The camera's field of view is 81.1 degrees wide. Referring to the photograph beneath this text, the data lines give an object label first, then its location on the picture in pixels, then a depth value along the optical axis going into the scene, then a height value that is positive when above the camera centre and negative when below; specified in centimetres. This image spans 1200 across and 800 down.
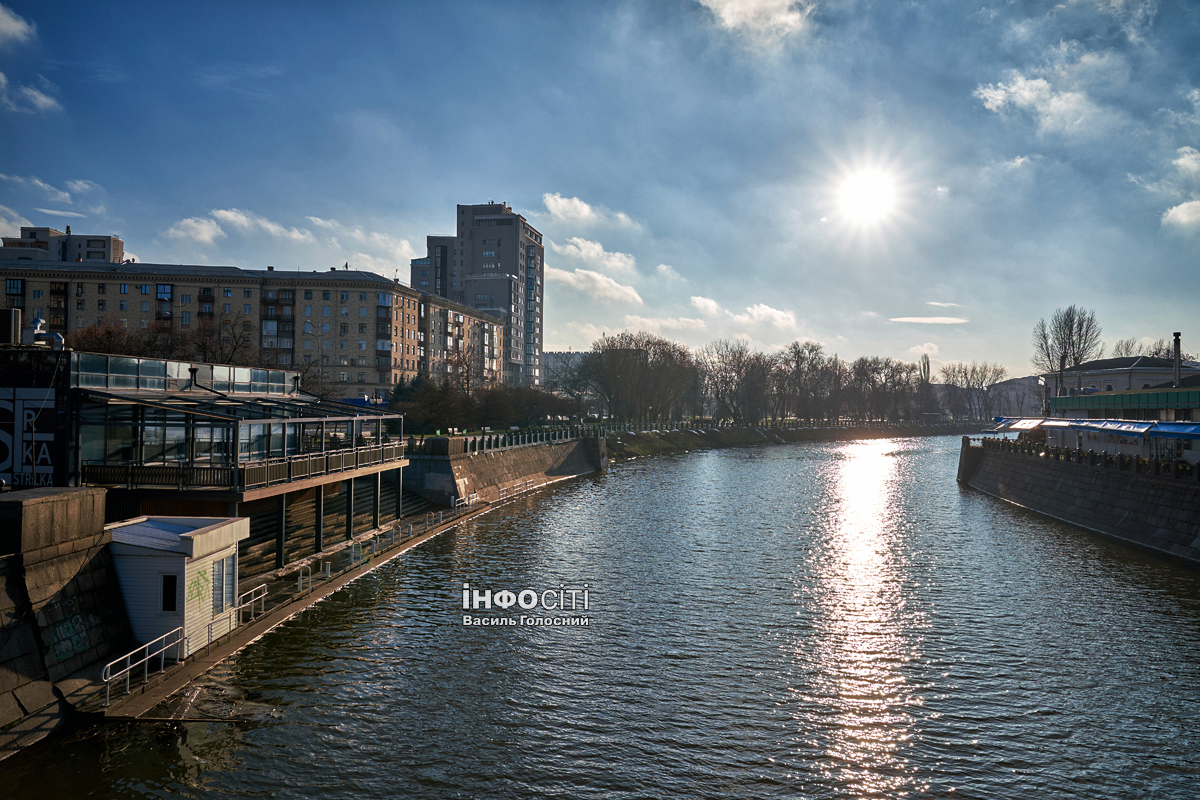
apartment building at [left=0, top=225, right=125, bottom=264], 11719 +3369
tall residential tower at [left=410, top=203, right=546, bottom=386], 18438 +3981
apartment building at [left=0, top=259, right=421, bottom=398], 9688 +1611
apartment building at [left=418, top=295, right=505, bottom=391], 12377 +1550
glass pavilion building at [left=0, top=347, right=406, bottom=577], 2369 -134
